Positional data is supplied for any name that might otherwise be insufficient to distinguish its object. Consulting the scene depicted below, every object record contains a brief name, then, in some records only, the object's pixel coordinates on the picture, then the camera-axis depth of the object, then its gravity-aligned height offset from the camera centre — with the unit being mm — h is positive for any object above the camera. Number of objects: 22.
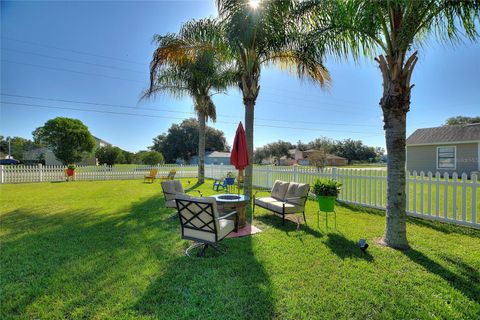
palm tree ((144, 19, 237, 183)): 7219 +3883
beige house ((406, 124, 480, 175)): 15430 +797
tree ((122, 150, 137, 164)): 41125 +749
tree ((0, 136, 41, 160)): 48938 +3472
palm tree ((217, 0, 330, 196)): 5535 +3218
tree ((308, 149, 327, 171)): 30969 +324
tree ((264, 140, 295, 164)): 65625 +3325
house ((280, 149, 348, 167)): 56906 +319
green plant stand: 5488 -1040
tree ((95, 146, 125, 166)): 30500 +852
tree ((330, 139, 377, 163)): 63094 +2826
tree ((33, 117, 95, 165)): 24875 +2646
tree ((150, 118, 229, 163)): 47625 +3970
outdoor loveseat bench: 5500 -1027
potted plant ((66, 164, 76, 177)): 15117 -578
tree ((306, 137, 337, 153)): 61644 +5219
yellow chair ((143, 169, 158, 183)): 15148 -1064
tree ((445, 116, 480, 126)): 37312 +6722
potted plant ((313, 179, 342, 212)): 5453 -769
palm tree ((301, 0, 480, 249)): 3619 +2087
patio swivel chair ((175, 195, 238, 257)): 3586 -1029
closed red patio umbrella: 6180 +289
